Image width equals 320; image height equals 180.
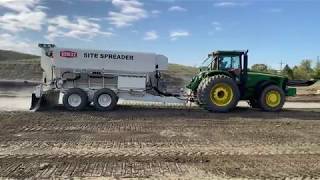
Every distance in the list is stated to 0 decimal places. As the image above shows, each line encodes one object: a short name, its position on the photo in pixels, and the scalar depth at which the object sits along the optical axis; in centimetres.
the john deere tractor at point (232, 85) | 844
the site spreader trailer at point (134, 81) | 846
